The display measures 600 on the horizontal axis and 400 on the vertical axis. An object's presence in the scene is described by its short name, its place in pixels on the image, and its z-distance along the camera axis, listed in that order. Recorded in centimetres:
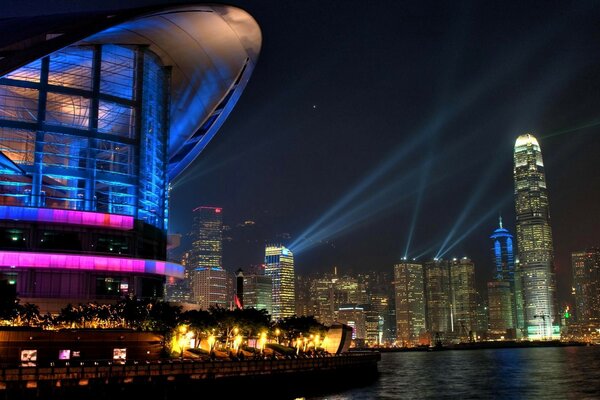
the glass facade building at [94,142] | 7338
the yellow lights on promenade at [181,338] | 7337
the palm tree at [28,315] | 6481
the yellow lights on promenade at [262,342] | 8850
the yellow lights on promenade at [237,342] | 8025
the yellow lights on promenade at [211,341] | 7681
